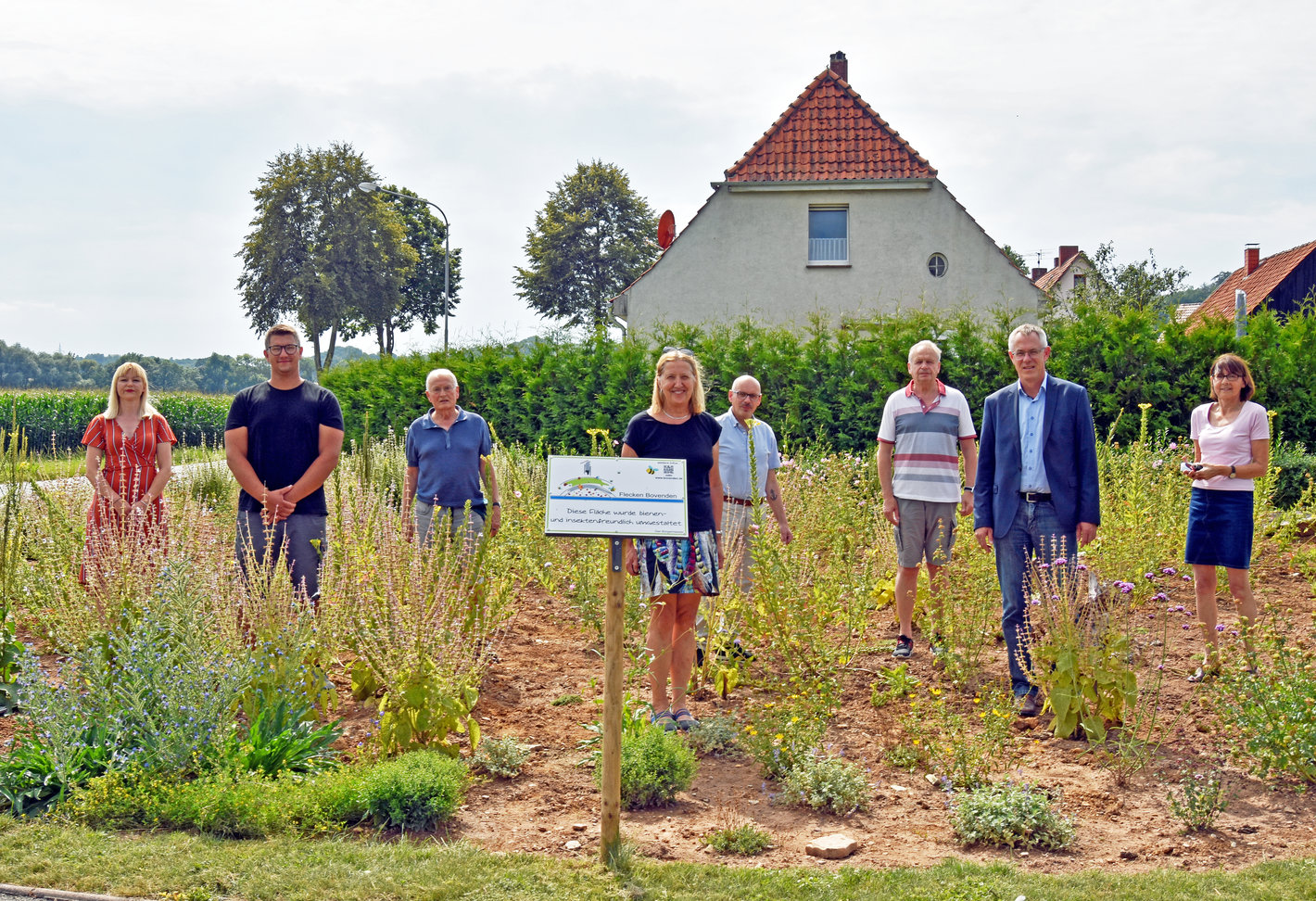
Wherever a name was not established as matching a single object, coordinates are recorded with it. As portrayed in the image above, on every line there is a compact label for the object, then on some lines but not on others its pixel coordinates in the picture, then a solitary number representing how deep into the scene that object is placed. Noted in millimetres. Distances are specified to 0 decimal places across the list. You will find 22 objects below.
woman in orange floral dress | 6598
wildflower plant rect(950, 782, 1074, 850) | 3873
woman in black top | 4953
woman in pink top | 5711
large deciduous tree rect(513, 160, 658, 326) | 48844
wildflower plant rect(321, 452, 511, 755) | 4680
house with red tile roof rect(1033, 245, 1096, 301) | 49016
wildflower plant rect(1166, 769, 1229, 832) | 3969
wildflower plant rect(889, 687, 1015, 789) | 4387
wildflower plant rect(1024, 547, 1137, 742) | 4883
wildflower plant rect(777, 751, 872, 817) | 4242
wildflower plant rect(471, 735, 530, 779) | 4633
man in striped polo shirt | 6305
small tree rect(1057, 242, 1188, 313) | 38000
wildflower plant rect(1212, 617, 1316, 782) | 4363
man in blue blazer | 5348
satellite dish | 24938
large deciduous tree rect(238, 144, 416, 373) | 43312
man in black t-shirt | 5965
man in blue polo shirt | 6570
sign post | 3859
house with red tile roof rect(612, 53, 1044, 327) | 22000
